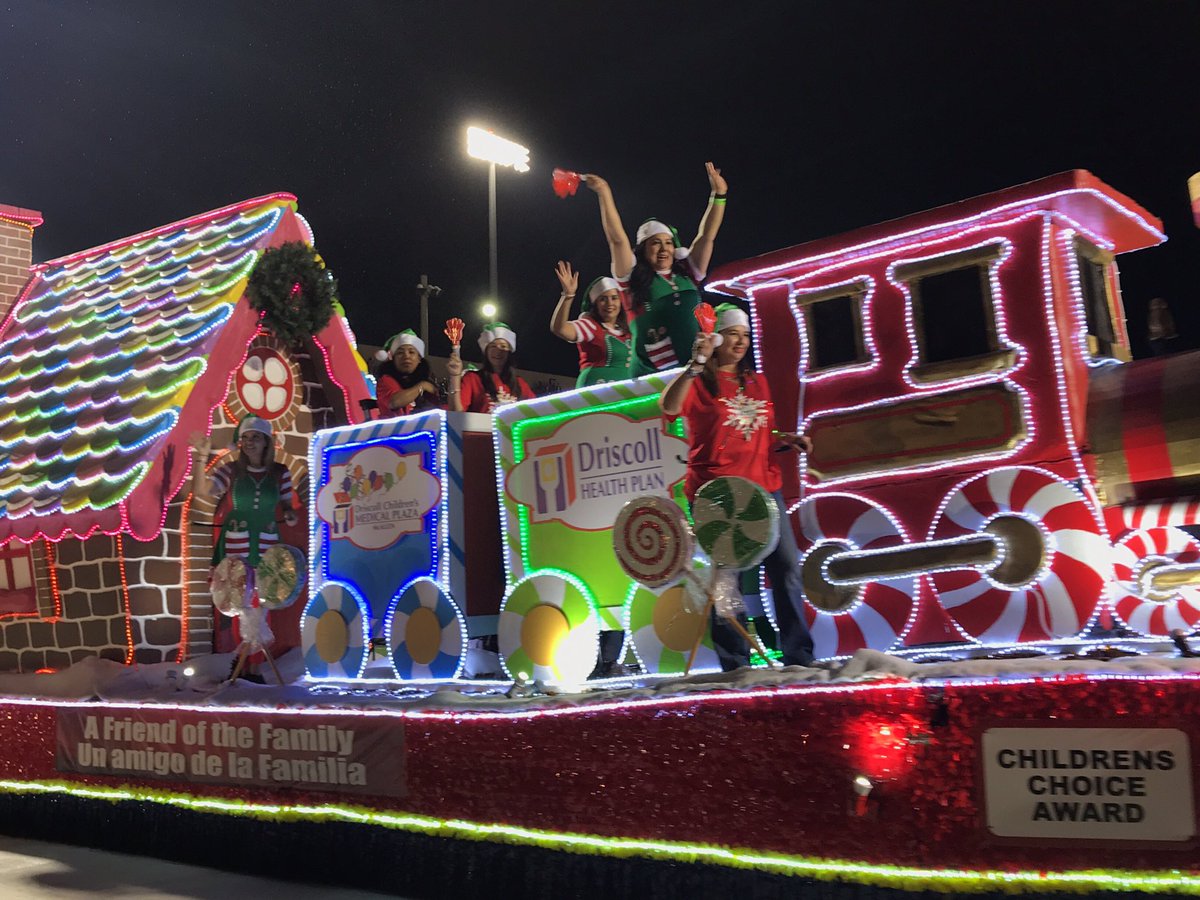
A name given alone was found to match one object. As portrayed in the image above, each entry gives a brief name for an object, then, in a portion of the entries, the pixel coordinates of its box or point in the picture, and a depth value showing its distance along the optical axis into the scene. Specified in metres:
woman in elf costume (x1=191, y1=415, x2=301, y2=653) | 7.16
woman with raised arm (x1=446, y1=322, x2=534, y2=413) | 7.86
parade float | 3.38
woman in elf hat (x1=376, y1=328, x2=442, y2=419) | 7.71
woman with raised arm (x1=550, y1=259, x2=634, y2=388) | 6.96
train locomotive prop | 4.57
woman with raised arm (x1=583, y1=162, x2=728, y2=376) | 6.04
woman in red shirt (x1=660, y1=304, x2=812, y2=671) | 4.99
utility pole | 23.90
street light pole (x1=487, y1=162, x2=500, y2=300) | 19.17
